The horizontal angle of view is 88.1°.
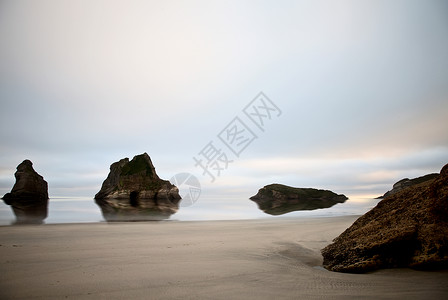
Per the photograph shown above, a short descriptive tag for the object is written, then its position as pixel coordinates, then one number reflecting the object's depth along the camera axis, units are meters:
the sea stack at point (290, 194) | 85.75
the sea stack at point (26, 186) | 62.09
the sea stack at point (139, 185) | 64.25
